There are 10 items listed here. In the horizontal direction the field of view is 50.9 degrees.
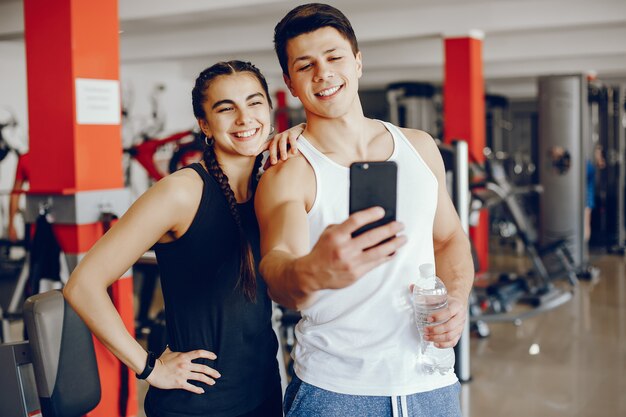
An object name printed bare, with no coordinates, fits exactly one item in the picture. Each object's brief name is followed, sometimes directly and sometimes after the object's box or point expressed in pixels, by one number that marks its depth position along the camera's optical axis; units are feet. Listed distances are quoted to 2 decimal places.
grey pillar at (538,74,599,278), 25.29
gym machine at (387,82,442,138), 36.76
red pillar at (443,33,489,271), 24.81
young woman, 4.85
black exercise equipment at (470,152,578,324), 17.80
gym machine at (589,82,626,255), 30.68
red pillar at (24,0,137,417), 11.19
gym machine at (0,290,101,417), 4.93
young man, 4.05
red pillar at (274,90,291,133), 41.53
